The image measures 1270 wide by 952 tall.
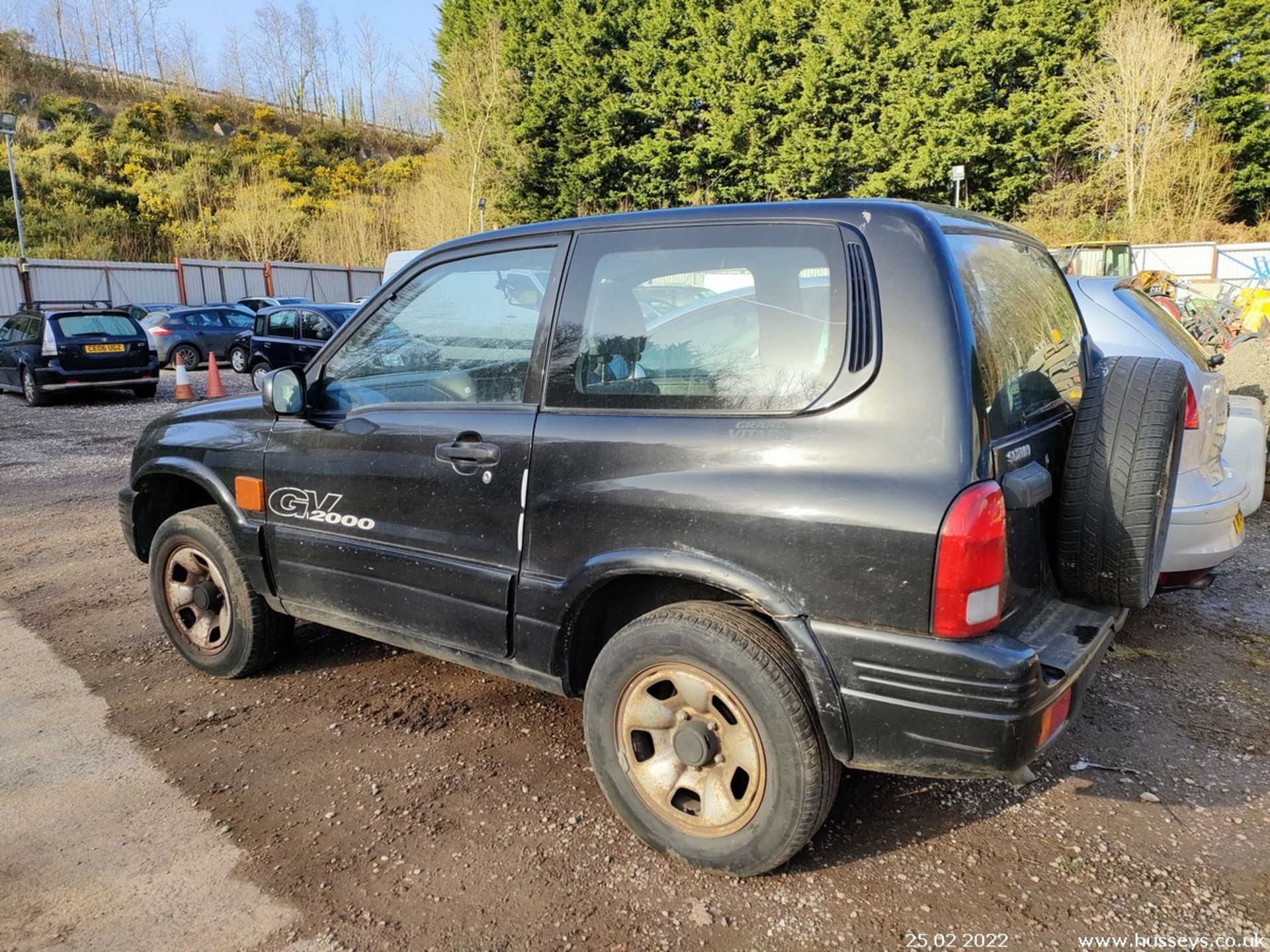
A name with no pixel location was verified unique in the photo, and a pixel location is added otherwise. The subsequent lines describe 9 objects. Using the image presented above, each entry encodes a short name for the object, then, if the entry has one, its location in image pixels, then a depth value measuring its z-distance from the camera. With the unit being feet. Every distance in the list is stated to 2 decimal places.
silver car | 11.93
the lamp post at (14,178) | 77.66
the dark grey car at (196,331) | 62.18
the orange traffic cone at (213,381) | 46.85
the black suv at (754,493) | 6.75
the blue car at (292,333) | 50.62
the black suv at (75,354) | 42.34
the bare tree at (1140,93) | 93.09
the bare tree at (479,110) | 115.55
